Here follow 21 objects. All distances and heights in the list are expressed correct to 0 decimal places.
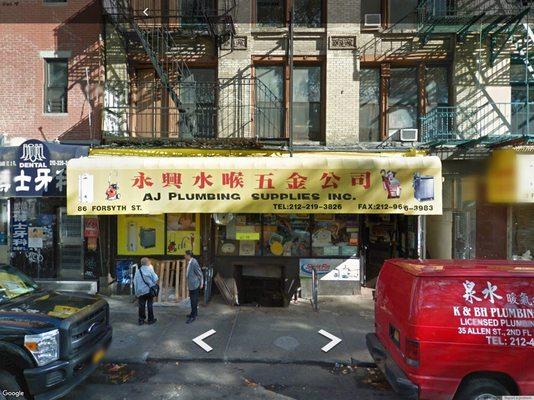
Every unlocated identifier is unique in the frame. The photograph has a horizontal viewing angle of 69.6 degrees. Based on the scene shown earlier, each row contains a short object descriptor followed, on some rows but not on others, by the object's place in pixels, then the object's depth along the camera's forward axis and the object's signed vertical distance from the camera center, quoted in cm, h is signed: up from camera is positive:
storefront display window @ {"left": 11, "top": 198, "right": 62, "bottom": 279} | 1097 -108
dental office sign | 972 +71
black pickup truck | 466 -190
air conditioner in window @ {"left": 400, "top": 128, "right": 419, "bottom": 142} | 995 +163
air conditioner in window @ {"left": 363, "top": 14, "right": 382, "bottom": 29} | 1081 +500
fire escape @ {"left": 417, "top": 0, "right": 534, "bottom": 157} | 1038 +389
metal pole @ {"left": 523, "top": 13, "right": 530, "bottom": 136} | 980 +354
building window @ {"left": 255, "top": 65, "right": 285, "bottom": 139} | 1112 +279
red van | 454 -165
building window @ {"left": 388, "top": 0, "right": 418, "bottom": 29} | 1098 +533
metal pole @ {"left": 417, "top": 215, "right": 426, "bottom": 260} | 1015 -103
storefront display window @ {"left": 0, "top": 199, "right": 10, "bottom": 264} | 1095 -94
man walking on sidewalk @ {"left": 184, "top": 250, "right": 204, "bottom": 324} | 863 -192
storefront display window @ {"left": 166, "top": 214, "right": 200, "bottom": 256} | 1073 -99
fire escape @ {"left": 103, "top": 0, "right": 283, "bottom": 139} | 1073 +323
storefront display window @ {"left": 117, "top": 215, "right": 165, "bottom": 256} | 1073 -107
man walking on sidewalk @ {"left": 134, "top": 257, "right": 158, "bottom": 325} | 829 -188
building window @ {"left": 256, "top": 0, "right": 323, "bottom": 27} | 1132 +548
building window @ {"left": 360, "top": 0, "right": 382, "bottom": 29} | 1090 +544
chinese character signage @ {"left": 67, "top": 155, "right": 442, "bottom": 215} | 910 +27
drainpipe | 970 +304
